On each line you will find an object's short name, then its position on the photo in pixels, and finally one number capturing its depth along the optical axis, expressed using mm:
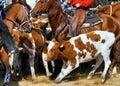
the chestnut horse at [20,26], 10000
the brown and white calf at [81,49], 9734
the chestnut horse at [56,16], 10031
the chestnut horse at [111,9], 11675
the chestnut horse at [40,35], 10492
